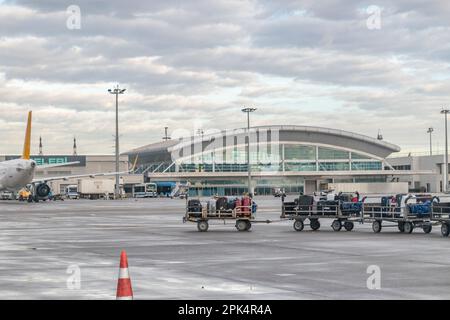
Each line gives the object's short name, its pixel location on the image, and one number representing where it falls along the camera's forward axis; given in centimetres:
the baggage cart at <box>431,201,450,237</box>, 3216
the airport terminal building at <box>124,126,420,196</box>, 16475
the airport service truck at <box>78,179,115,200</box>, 12794
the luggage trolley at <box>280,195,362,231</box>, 3706
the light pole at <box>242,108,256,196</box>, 13125
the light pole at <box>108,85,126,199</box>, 12231
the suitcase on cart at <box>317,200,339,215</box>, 3728
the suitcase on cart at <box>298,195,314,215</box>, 3757
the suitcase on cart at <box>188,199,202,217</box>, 3794
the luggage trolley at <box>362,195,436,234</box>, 3419
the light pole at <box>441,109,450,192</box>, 13262
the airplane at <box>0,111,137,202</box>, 8456
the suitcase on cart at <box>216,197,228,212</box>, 3756
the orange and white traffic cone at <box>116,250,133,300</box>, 1288
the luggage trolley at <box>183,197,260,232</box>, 3728
